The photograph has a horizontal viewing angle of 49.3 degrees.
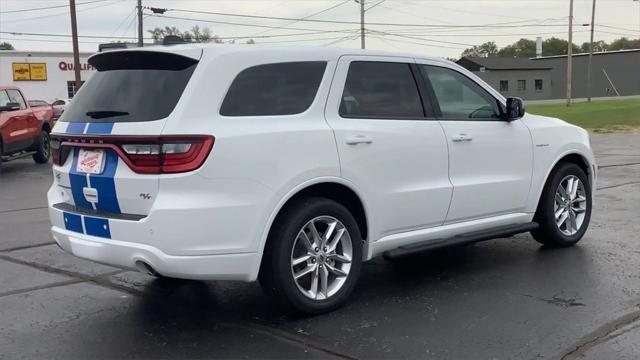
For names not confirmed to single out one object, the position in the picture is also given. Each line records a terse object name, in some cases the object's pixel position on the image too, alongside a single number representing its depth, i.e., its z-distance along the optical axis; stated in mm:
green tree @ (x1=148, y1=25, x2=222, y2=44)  88050
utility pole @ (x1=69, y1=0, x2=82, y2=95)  33281
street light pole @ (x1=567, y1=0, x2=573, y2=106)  52875
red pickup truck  15336
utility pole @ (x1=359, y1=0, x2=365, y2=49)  53312
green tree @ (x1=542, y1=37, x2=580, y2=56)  125188
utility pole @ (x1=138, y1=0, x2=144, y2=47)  39891
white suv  4246
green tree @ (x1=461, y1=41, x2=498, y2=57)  132562
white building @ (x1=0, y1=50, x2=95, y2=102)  56344
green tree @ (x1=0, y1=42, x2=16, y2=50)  101375
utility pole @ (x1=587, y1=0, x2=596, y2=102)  63625
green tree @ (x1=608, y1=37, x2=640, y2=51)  125188
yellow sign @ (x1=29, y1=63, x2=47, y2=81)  57594
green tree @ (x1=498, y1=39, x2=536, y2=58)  125000
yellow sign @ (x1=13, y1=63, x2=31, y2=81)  56469
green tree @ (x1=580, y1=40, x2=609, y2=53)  127100
